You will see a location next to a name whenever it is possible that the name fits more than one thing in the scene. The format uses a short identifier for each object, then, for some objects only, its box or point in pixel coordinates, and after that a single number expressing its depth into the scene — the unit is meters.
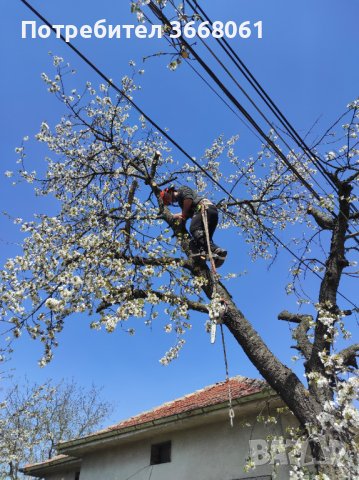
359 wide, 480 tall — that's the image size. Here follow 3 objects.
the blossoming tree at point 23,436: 18.53
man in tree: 6.24
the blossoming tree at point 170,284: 5.03
